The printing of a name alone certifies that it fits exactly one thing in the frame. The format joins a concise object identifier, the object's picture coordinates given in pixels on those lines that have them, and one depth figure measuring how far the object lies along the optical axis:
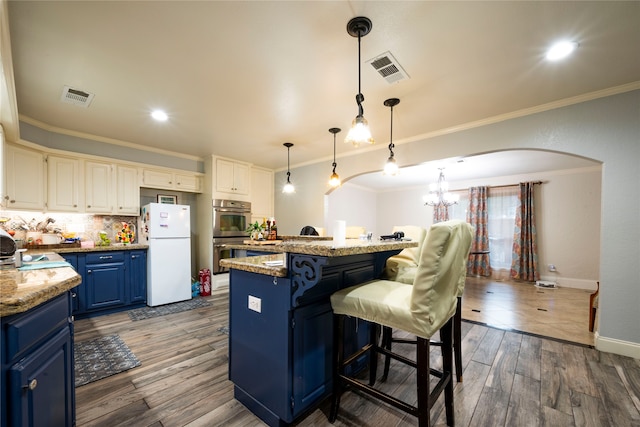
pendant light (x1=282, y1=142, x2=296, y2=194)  4.08
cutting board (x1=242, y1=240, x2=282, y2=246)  3.21
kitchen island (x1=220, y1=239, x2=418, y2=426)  1.40
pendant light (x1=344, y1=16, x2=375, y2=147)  1.64
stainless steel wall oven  4.56
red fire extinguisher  4.48
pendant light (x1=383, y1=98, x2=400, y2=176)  2.76
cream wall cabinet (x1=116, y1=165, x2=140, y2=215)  3.90
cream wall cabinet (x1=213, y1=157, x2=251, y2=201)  4.66
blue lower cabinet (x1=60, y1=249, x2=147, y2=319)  3.30
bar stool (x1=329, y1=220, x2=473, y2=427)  1.21
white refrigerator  3.80
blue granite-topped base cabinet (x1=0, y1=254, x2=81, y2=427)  0.81
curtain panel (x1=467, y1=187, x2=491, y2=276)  6.31
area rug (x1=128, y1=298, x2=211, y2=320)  3.46
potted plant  3.75
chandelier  5.27
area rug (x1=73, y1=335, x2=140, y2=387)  2.04
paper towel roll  1.78
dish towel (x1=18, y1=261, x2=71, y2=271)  1.49
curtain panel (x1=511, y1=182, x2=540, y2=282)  5.72
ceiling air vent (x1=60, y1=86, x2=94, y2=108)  2.46
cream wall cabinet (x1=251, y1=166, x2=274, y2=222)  5.33
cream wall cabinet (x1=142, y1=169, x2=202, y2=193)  4.20
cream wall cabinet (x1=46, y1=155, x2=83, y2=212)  3.34
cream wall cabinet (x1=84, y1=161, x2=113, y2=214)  3.64
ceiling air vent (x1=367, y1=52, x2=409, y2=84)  2.00
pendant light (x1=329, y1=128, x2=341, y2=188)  3.46
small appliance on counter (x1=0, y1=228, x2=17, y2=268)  1.51
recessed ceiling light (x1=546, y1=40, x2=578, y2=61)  1.85
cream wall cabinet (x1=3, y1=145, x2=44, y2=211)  2.91
